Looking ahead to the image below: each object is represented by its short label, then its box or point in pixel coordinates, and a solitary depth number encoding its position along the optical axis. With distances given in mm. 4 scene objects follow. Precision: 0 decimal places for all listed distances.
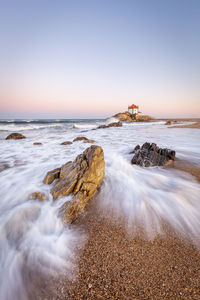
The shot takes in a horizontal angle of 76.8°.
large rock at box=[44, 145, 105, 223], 2230
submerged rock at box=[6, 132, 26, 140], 11505
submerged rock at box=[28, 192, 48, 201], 2577
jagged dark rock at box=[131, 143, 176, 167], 4281
